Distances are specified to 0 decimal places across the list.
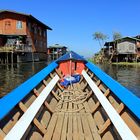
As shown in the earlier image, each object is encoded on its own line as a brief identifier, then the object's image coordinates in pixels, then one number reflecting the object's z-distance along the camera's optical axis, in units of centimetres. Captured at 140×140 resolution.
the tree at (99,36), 4016
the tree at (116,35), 3528
